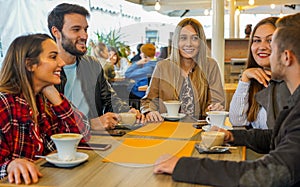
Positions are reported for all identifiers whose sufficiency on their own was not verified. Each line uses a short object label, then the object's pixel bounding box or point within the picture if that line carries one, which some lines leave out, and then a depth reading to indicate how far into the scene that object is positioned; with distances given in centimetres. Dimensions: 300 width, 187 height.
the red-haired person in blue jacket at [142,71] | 479
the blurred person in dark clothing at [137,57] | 748
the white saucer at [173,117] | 206
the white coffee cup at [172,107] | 207
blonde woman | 262
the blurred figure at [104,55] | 506
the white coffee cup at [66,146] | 127
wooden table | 112
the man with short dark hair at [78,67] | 240
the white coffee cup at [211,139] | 146
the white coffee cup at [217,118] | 175
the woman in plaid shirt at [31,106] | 141
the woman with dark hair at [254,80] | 206
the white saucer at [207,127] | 176
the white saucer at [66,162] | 126
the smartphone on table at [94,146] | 149
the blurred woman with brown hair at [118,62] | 647
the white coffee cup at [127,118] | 188
